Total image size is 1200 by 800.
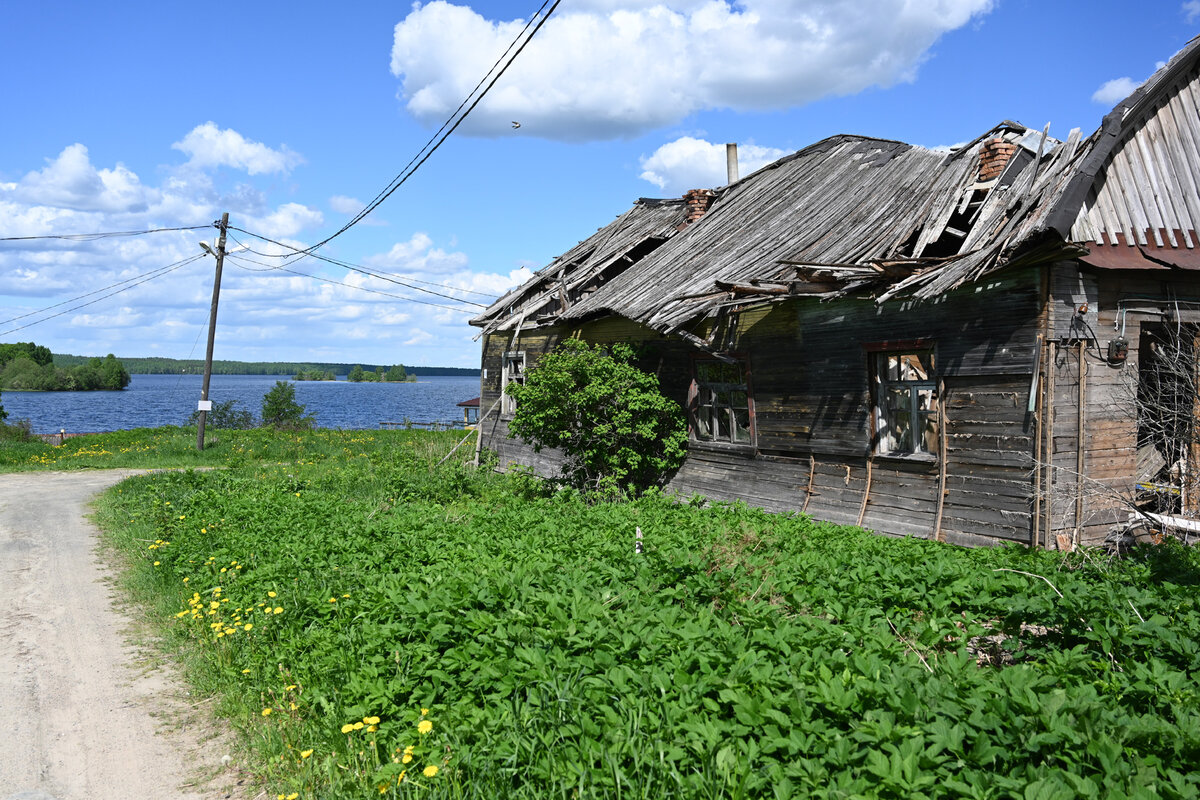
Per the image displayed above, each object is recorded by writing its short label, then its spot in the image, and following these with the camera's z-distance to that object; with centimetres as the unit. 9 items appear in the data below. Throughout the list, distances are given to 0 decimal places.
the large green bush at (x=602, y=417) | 1455
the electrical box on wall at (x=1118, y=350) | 957
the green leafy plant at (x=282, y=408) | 3458
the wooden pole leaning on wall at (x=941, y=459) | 1028
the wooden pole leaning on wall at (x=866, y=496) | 1129
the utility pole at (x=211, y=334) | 2517
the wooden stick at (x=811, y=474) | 1218
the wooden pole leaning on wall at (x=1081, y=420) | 938
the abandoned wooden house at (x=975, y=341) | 935
